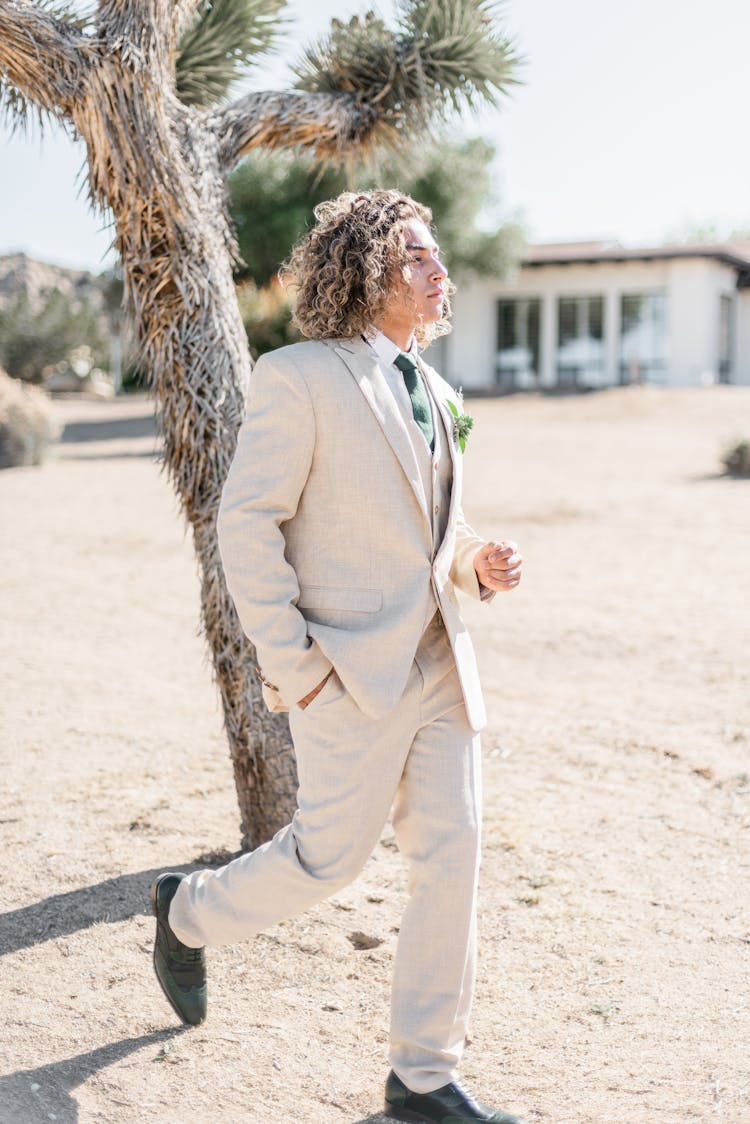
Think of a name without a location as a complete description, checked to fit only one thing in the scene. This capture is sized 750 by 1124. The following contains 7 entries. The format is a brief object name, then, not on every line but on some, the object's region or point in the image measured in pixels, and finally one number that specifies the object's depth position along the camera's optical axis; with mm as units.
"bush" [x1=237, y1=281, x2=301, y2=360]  20906
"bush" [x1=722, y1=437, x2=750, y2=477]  15820
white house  30219
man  2785
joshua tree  3975
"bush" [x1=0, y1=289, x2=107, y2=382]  35250
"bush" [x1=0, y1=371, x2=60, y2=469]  18031
